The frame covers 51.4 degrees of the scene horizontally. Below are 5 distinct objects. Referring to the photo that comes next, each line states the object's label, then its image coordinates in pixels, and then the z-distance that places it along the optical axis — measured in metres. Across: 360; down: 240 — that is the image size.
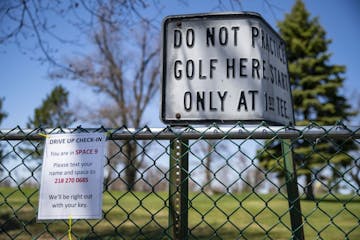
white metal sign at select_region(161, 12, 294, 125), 2.03
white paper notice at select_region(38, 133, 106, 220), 1.84
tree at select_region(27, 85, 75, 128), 40.97
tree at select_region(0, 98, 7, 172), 35.53
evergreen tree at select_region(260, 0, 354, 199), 19.11
